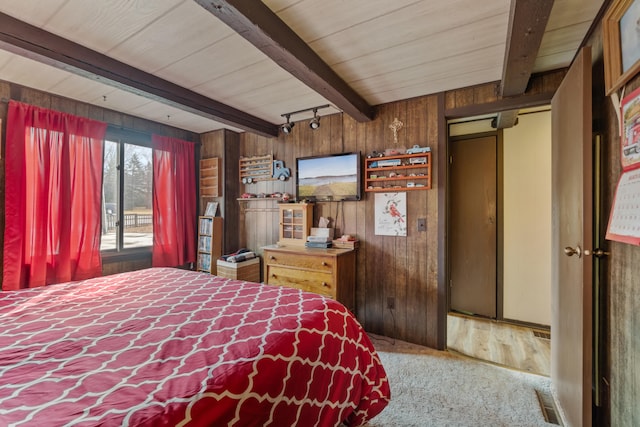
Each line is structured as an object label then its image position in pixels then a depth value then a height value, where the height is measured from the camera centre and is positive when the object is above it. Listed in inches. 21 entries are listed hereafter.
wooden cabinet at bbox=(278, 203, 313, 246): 120.1 -4.3
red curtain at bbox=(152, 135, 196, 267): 129.6 +5.3
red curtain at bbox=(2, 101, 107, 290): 91.0 +5.9
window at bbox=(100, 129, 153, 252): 118.6 +9.5
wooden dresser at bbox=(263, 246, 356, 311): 101.0 -22.4
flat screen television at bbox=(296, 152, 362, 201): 112.9 +15.1
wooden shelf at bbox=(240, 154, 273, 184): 136.9 +22.6
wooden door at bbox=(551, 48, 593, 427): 50.8 -6.3
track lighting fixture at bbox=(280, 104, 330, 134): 105.7 +37.0
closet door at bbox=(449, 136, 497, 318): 125.8 -6.4
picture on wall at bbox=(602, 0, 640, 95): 42.1 +27.9
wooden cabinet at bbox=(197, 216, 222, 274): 136.9 -14.9
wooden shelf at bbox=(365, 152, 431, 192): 100.4 +15.2
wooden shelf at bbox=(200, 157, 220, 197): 140.8 +18.5
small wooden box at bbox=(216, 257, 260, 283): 127.3 -26.9
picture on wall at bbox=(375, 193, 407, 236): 104.9 -0.7
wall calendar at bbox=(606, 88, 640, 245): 41.5 +4.8
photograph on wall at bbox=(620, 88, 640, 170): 41.8 +12.7
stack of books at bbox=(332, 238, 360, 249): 110.3 -12.5
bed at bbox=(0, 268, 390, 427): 29.6 -19.8
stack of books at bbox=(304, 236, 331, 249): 110.8 -11.9
